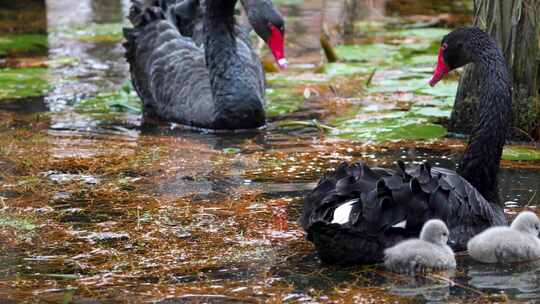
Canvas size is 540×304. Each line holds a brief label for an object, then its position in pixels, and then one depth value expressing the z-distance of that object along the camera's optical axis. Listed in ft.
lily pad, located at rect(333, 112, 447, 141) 45.16
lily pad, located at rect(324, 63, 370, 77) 58.70
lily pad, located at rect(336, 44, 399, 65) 62.54
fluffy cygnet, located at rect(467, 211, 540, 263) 28.45
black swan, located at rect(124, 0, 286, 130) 49.21
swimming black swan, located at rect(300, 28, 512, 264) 28.53
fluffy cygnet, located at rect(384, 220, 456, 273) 27.71
